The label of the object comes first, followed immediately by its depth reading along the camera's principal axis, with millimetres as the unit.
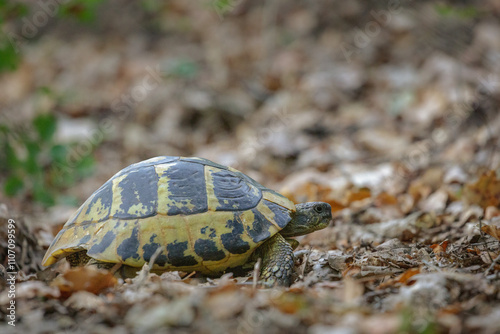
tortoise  6035
